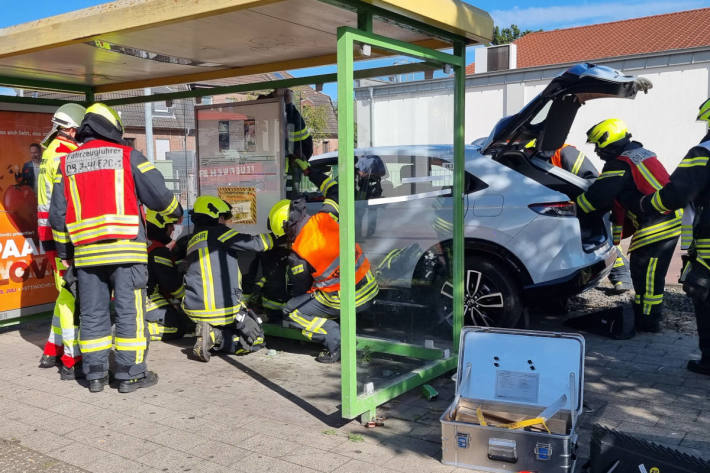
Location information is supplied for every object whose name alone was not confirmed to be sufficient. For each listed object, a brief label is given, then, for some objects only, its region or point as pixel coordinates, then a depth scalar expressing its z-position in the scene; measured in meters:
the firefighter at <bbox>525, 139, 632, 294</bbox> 6.70
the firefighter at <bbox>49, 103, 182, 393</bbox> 4.61
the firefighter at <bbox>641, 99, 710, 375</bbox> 4.87
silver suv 4.59
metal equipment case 3.35
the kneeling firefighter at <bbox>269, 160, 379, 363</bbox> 5.16
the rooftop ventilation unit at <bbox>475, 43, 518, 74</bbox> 27.47
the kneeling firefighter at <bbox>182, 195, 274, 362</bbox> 5.50
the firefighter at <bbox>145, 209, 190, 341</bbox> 6.19
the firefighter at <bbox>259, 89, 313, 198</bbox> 6.65
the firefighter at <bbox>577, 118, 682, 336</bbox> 5.98
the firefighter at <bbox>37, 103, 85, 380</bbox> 5.17
